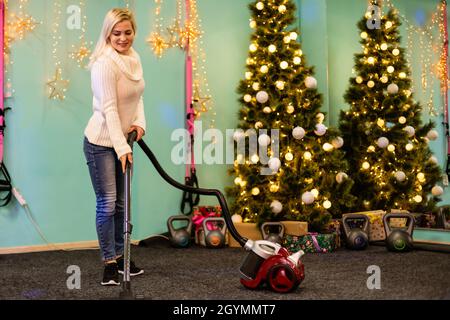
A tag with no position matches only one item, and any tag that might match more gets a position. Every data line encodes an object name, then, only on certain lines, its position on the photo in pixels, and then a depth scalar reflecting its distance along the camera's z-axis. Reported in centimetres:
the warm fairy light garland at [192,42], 456
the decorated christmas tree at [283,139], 426
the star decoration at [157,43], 453
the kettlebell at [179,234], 423
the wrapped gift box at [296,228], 406
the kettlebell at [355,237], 400
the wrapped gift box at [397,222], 418
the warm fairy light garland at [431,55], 361
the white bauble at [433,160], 368
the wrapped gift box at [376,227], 432
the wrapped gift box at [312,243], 397
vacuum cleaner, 246
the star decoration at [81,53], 433
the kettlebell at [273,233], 397
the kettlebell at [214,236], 419
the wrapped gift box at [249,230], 421
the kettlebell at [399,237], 380
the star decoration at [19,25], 404
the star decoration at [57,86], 421
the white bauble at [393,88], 447
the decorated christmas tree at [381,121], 434
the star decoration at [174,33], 461
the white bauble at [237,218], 434
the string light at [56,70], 422
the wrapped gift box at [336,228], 421
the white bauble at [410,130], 414
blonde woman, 262
